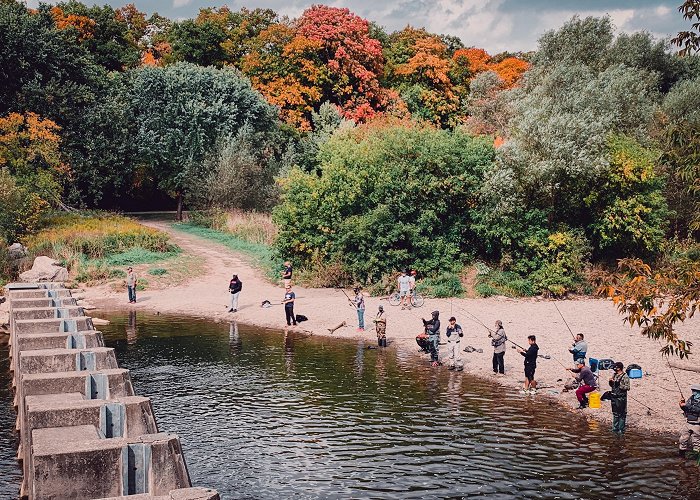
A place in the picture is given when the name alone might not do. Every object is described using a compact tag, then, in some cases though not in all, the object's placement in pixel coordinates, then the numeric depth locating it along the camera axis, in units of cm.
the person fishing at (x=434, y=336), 2494
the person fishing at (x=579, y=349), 2131
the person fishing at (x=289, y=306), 3008
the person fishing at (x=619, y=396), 1752
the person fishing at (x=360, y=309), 2894
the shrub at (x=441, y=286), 3469
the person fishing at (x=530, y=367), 2081
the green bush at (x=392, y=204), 3634
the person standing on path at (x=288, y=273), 3453
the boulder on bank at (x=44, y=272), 3569
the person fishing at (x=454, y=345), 2377
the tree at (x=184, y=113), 5375
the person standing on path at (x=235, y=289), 3238
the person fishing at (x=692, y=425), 1611
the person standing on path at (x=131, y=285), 3434
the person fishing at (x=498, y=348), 2264
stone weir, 1194
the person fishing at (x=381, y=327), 2691
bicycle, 3303
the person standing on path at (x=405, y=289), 3244
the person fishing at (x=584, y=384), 1987
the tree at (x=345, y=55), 6059
